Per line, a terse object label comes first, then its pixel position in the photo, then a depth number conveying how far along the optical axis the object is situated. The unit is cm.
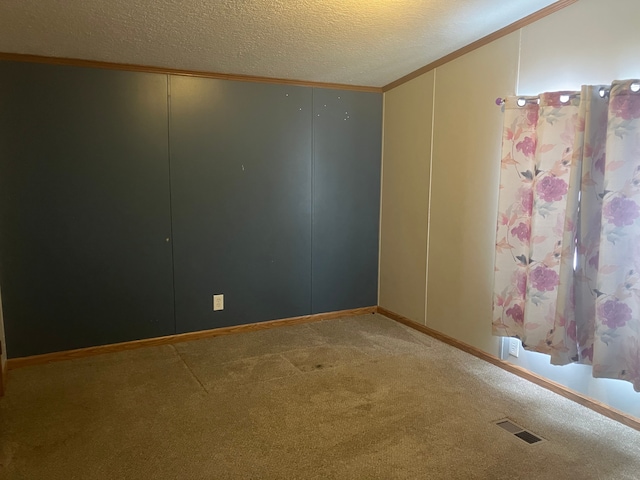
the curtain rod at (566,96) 219
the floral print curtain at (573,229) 226
